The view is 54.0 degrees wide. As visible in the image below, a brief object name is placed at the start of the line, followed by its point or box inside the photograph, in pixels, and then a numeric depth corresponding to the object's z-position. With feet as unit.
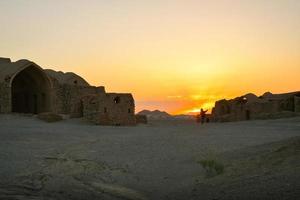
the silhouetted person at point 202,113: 82.66
